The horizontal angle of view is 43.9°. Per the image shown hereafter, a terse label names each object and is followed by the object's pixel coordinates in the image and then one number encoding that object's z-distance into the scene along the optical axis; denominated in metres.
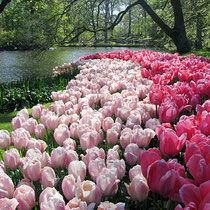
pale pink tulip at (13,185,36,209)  1.24
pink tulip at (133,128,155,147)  1.73
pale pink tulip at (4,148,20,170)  1.66
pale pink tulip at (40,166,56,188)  1.41
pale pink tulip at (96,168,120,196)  1.27
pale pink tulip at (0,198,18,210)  1.15
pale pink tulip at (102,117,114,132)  2.08
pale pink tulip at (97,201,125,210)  1.09
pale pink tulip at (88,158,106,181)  1.39
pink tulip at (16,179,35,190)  1.38
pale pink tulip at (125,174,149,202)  1.24
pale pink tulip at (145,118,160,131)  2.03
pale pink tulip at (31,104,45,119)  2.68
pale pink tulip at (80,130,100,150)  1.77
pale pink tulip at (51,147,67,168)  1.58
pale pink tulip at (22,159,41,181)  1.46
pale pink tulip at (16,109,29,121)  2.53
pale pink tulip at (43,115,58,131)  2.28
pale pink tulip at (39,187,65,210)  1.12
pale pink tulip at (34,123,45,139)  2.15
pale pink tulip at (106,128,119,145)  1.89
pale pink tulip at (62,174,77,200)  1.29
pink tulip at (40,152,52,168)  1.61
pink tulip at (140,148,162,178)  1.25
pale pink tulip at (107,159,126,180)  1.40
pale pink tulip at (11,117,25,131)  2.31
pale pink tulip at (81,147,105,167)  1.52
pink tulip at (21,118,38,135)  2.24
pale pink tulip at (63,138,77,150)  1.78
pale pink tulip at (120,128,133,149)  1.76
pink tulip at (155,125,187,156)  1.50
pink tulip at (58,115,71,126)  2.26
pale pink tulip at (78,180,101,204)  1.22
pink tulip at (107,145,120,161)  1.53
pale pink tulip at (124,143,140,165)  1.56
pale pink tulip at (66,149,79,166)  1.59
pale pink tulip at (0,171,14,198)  1.35
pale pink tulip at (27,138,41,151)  1.82
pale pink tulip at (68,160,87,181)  1.43
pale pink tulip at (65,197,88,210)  1.13
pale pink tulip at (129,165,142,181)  1.36
